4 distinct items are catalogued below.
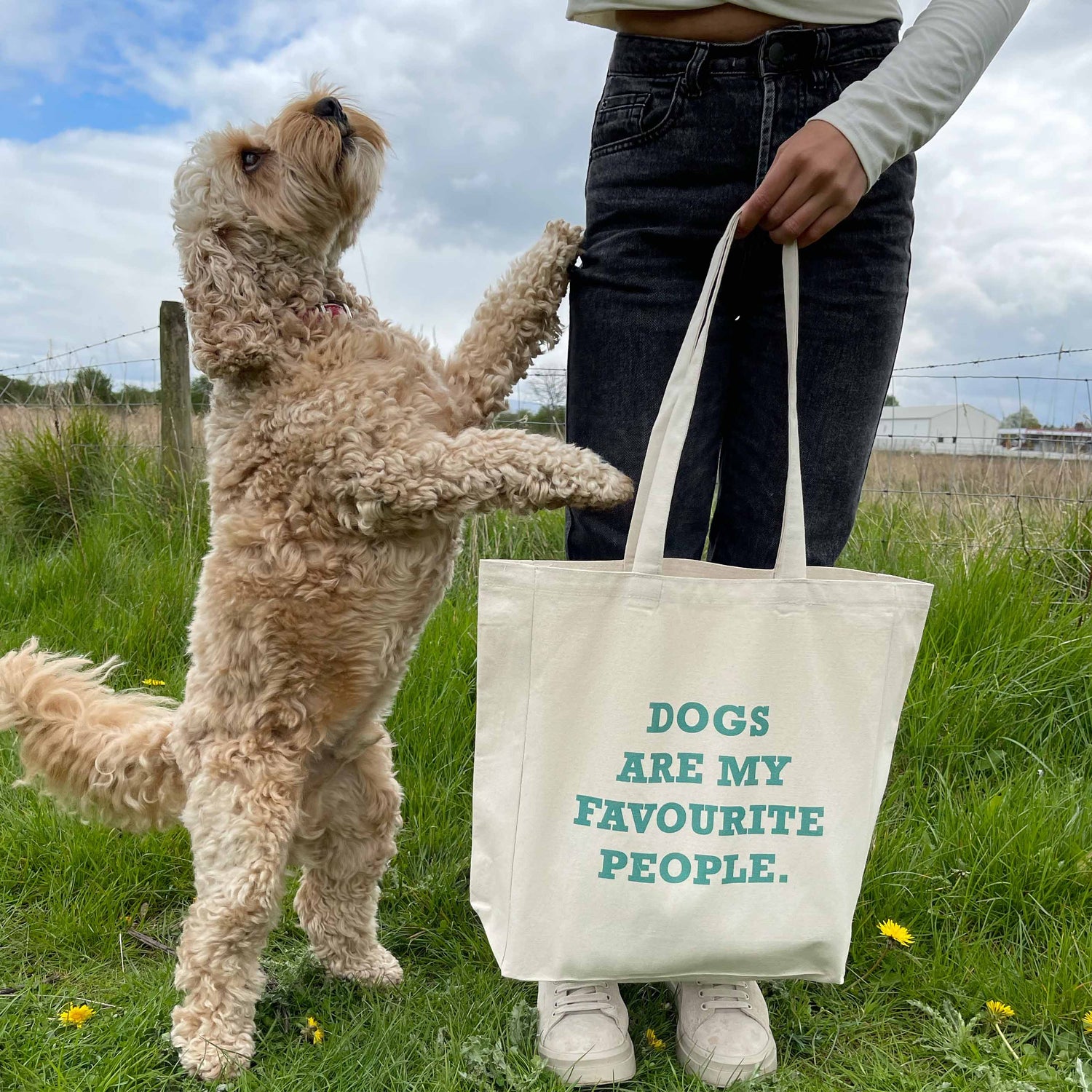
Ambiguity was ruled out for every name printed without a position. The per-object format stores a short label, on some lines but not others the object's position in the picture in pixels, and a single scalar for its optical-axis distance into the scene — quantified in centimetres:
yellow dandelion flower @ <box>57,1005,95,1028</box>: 222
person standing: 185
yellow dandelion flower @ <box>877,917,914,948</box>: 236
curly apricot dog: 209
